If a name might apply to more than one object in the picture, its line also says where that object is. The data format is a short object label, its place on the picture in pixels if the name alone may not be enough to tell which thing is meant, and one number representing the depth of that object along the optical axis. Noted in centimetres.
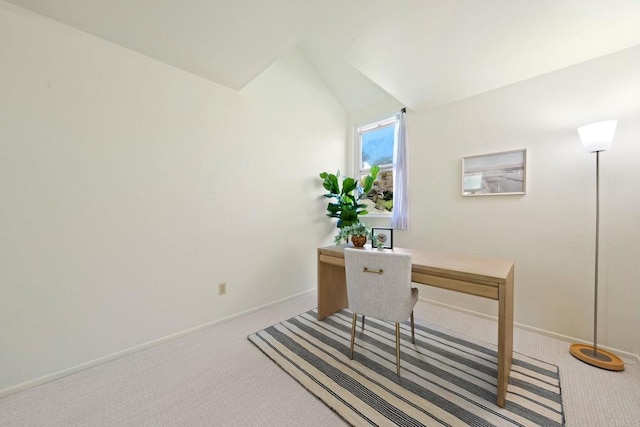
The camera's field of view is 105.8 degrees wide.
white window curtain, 294
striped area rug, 130
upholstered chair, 156
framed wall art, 219
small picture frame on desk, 220
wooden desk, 137
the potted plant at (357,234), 226
